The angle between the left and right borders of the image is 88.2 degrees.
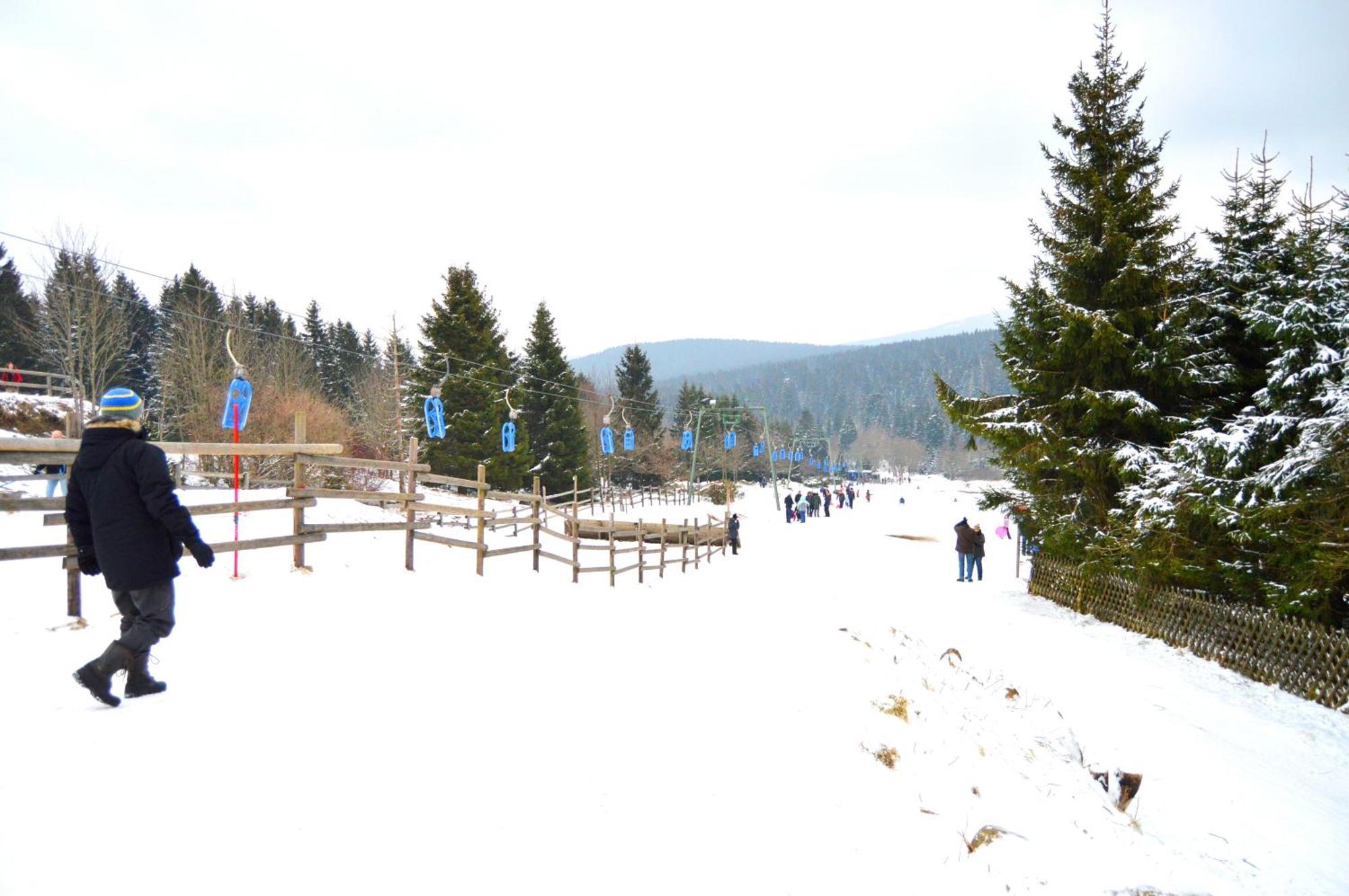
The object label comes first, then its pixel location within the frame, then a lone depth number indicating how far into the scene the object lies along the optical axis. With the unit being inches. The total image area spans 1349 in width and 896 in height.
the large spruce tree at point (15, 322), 1430.9
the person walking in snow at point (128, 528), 158.6
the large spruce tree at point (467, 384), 1151.0
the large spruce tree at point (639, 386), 1907.0
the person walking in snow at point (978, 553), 700.7
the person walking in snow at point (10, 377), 1120.6
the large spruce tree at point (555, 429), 1435.8
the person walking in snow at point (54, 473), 483.8
